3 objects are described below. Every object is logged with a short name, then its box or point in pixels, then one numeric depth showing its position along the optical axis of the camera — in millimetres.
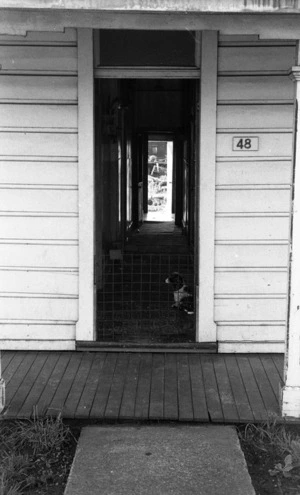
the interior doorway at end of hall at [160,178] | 19969
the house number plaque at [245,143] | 6059
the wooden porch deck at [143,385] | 4887
